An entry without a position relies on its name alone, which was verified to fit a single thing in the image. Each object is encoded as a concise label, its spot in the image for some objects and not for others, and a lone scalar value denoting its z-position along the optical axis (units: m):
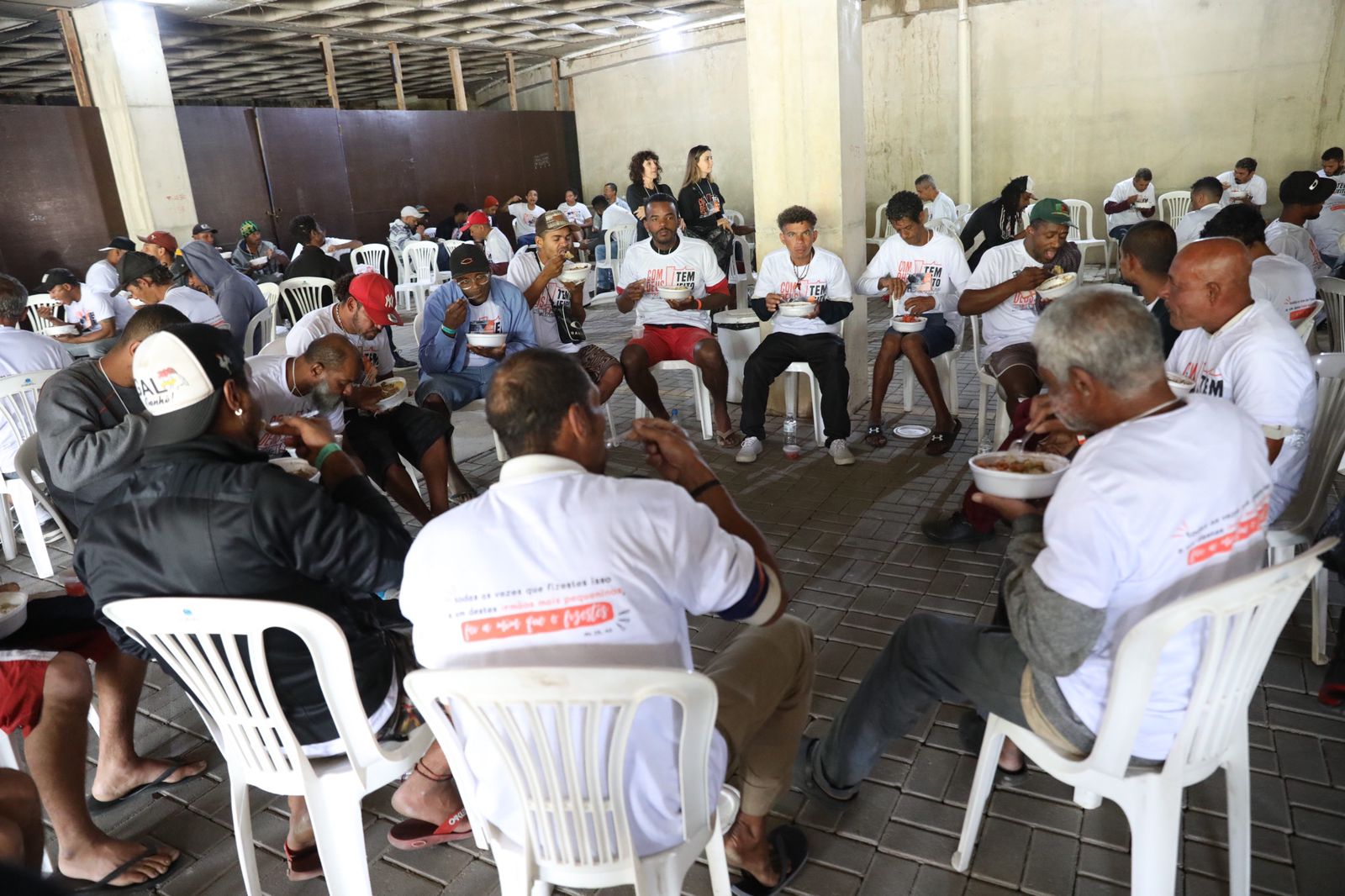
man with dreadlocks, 6.33
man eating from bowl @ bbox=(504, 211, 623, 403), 4.63
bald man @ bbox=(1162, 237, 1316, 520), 2.36
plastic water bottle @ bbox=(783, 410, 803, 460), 4.70
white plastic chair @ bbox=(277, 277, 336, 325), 6.65
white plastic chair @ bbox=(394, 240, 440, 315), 9.54
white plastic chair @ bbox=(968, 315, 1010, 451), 4.01
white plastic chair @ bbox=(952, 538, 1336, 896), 1.42
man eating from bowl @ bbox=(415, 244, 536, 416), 4.30
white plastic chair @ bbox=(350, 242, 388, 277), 9.61
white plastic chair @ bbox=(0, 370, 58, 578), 3.62
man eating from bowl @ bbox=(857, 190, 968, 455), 4.61
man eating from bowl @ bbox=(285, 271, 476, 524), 3.76
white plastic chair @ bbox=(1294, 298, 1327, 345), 3.63
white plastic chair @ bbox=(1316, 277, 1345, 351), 4.20
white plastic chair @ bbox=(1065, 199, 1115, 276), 9.34
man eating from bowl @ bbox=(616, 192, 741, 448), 4.84
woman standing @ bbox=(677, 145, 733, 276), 7.21
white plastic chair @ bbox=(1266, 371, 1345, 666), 2.48
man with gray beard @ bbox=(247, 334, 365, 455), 3.26
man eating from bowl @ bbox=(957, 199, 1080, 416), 4.01
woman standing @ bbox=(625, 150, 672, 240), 7.94
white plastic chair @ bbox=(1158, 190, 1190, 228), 9.74
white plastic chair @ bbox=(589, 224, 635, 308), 9.63
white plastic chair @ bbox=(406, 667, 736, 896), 1.26
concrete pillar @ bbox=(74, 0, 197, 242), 8.97
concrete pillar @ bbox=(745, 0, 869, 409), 4.86
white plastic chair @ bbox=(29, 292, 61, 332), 6.35
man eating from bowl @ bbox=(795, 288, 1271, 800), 1.45
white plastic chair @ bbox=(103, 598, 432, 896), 1.60
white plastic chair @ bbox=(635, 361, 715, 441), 4.95
